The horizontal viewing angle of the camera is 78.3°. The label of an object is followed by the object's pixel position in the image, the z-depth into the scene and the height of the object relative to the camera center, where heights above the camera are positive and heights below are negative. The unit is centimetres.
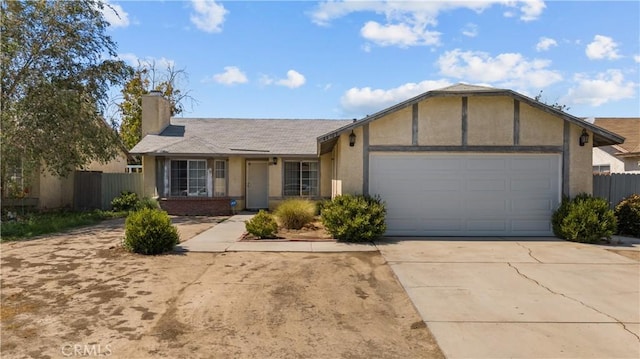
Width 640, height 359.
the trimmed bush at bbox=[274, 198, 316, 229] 1264 -119
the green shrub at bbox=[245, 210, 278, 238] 1082 -134
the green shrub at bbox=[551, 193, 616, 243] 1014 -110
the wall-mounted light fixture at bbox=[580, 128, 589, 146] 1096 +116
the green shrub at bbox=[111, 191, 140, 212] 1823 -118
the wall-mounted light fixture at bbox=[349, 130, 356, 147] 1103 +110
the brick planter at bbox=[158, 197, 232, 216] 1708 -123
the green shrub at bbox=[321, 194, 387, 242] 1019 -108
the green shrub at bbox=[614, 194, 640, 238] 1134 -107
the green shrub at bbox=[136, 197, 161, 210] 1672 -109
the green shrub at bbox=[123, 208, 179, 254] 883 -126
